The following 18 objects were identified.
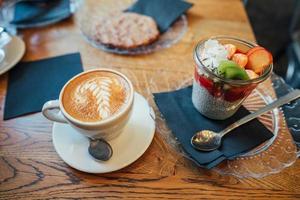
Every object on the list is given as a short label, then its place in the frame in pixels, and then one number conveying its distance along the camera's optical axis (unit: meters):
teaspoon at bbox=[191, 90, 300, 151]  0.57
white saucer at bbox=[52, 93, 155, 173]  0.54
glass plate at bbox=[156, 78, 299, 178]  0.55
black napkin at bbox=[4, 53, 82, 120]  0.67
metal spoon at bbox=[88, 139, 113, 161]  0.54
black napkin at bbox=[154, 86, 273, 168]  0.56
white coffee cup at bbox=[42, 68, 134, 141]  0.50
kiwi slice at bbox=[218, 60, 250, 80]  0.52
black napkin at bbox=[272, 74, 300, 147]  0.62
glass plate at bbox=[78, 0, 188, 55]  0.81
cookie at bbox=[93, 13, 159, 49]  0.81
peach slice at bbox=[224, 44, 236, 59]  0.59
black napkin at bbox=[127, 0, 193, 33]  0.89
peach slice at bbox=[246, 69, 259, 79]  0.55
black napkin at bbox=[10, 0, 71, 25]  0.89
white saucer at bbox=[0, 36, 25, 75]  0.74
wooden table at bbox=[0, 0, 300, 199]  0.52
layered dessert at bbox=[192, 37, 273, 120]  0.53
